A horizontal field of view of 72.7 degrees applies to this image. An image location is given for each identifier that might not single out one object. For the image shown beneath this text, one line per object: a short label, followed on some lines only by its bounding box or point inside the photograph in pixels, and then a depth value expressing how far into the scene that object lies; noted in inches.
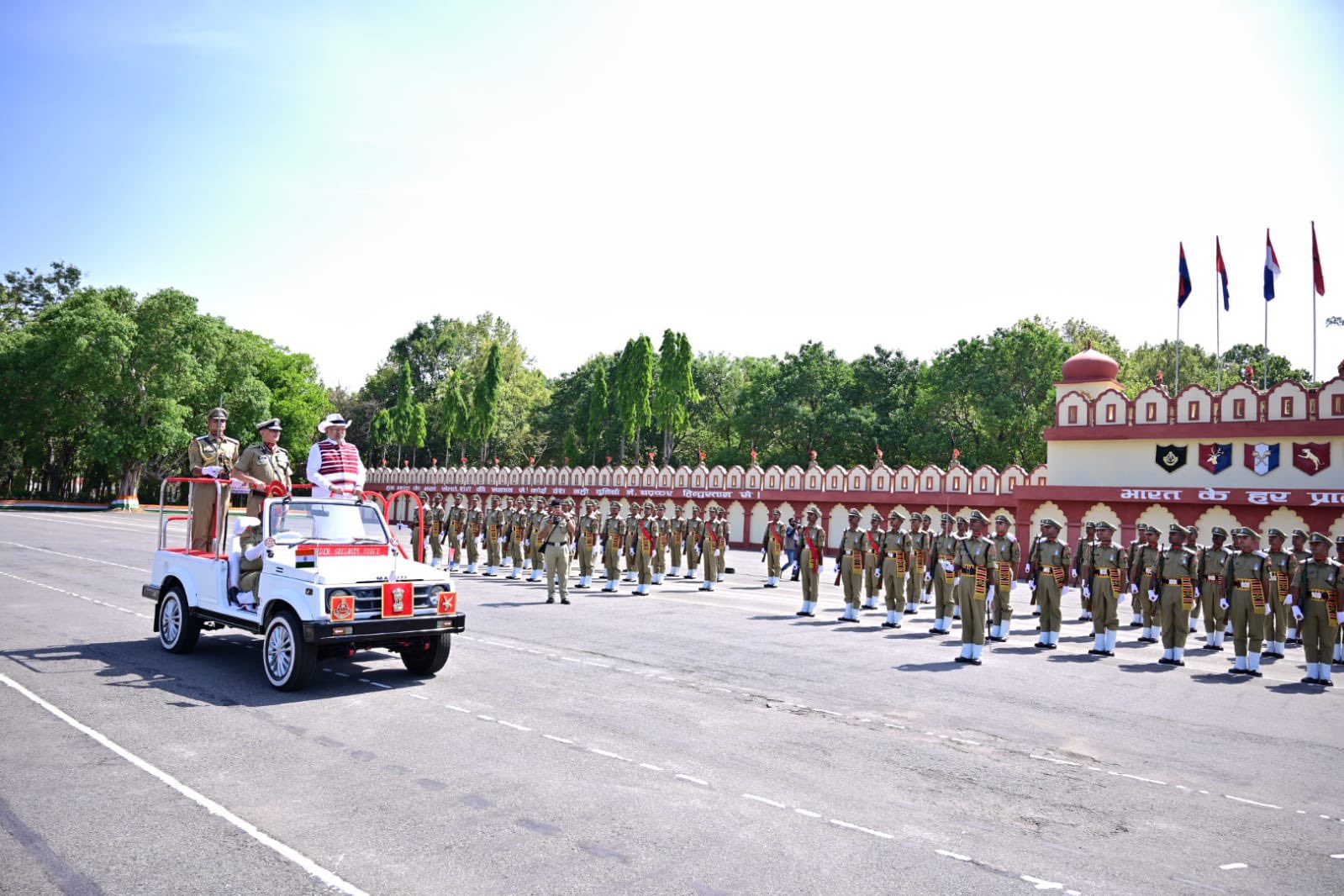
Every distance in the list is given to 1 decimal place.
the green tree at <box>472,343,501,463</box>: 2620.6
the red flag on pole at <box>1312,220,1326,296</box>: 1034.7
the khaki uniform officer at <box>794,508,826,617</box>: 682.2
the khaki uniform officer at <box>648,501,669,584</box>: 917.0
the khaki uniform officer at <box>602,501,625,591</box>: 833.5
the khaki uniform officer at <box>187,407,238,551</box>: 414.3
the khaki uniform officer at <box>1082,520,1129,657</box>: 544.7
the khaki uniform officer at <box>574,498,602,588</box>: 845.8
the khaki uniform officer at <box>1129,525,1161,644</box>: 585.6
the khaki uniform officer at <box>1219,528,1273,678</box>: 495.5
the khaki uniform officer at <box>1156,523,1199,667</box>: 518.9
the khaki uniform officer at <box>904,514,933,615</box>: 743.1
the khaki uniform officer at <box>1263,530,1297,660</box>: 547.8
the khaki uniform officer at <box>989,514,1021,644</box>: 557.6
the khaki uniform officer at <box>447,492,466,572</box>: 1033.5
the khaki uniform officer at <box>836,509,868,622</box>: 666.2
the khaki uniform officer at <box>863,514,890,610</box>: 681.6
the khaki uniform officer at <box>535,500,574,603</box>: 705.6
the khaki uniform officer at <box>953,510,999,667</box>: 491.8
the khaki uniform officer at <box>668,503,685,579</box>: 1016.2
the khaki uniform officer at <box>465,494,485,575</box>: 1015.0
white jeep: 346.0
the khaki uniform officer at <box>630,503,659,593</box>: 824.9
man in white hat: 407.5
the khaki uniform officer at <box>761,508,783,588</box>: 929.5
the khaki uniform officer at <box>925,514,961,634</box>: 604.1
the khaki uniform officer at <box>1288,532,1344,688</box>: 469.1
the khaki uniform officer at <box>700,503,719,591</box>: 881.5
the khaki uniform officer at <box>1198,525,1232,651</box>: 555.8
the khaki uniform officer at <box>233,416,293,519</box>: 403.9
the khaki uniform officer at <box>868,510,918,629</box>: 638.5
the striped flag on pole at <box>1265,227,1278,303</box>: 1073.5
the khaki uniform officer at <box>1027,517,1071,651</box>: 561.0
